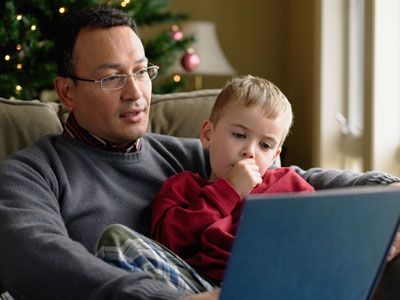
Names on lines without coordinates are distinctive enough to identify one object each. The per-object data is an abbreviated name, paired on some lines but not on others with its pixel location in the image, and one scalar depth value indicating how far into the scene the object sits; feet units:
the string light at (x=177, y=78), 11.41
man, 5.17
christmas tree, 9.82
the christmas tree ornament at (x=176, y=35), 12.18
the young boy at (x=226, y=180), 5.02
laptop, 3.22
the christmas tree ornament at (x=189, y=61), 12.88
